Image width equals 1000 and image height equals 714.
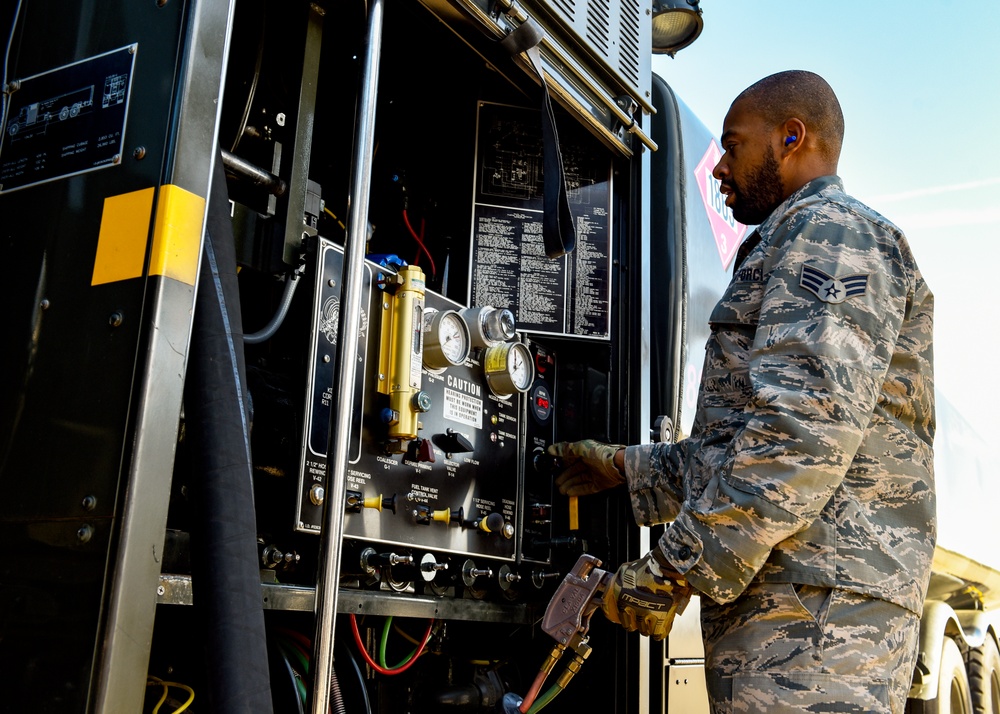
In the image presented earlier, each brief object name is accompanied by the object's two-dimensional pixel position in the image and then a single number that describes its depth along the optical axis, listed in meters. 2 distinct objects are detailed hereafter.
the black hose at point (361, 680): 2.23
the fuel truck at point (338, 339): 1.42
